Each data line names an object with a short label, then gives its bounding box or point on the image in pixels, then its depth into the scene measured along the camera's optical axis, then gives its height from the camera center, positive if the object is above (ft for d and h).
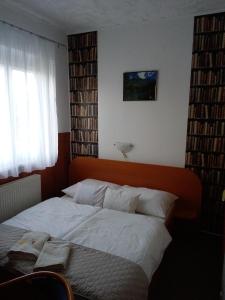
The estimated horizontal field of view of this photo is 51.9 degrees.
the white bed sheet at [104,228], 6.40 -3.60
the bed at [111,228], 5.34 -3.60
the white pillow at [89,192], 9.52 -3.22
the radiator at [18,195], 8.66 -3.17
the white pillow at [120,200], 8.83 -3.26
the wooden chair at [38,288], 3.99 -3.20
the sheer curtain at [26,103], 8.33 +0.49
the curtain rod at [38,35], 8.44 +3.36
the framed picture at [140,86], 10.14 +1.37
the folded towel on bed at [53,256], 5.46 -3.48
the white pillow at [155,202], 8.65 -3.30
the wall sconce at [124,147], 10.86 -1.43
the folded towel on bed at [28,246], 5.90 -3.43
